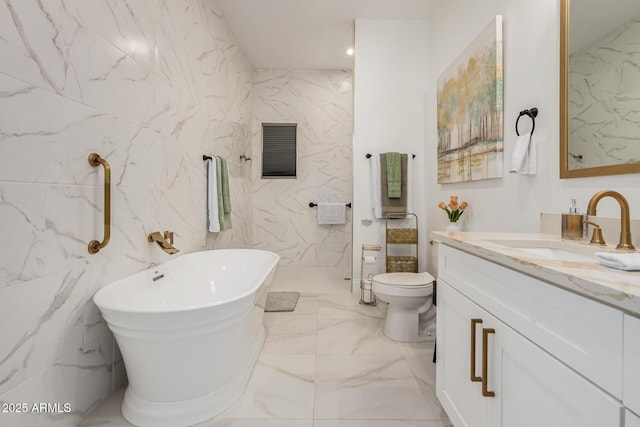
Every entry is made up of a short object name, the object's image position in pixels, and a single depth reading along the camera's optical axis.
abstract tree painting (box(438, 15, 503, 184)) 1.85
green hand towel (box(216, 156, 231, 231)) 2.74
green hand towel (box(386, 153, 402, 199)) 3.01
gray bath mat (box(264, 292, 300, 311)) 2.81
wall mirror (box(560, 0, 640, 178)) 1.07
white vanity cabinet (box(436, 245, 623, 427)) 0.58
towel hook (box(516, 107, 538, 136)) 1.55
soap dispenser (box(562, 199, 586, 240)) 1.20
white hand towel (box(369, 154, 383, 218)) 3.06
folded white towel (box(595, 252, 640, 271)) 0.67
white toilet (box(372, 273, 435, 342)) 2.11
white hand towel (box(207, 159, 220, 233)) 2.67
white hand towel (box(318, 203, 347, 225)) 4.24
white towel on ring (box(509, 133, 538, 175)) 1.56
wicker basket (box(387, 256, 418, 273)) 2.92
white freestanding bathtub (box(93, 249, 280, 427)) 1.24
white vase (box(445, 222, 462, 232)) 2.29
